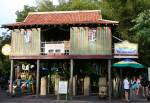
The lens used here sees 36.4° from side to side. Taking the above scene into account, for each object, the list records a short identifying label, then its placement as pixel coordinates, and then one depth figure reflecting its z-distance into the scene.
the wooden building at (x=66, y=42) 17.75
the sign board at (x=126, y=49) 17.55
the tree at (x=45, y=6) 33.24
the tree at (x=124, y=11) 24.05
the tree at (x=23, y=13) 31.09
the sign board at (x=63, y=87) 15.58
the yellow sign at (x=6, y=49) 18.69
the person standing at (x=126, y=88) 15.51
